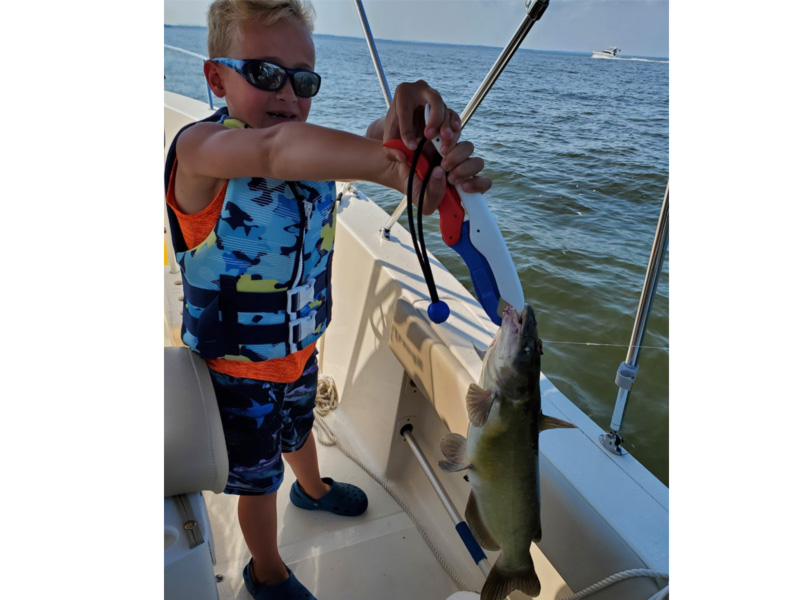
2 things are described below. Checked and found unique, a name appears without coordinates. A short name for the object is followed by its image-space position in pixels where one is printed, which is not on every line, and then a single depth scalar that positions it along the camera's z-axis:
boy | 1.17
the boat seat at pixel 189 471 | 1.07
